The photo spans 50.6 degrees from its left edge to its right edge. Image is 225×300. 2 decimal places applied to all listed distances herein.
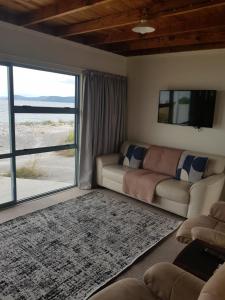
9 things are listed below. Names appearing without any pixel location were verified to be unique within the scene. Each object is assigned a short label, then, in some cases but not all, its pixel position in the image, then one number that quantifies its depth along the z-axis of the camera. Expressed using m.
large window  3.20
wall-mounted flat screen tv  3.55
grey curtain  3.95
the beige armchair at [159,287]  1.32
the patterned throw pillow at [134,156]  4.03
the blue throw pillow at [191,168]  3.36
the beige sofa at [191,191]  2.97
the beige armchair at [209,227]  1.75
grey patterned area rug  1.96
